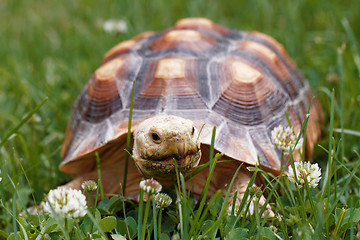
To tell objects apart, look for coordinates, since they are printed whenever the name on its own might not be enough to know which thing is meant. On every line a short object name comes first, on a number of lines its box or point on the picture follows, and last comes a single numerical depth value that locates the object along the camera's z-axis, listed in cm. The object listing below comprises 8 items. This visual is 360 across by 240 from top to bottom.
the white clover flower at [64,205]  79
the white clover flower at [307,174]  83
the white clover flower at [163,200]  83
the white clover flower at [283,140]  84
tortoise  85
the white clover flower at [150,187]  81
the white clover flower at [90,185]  84
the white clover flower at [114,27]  125
